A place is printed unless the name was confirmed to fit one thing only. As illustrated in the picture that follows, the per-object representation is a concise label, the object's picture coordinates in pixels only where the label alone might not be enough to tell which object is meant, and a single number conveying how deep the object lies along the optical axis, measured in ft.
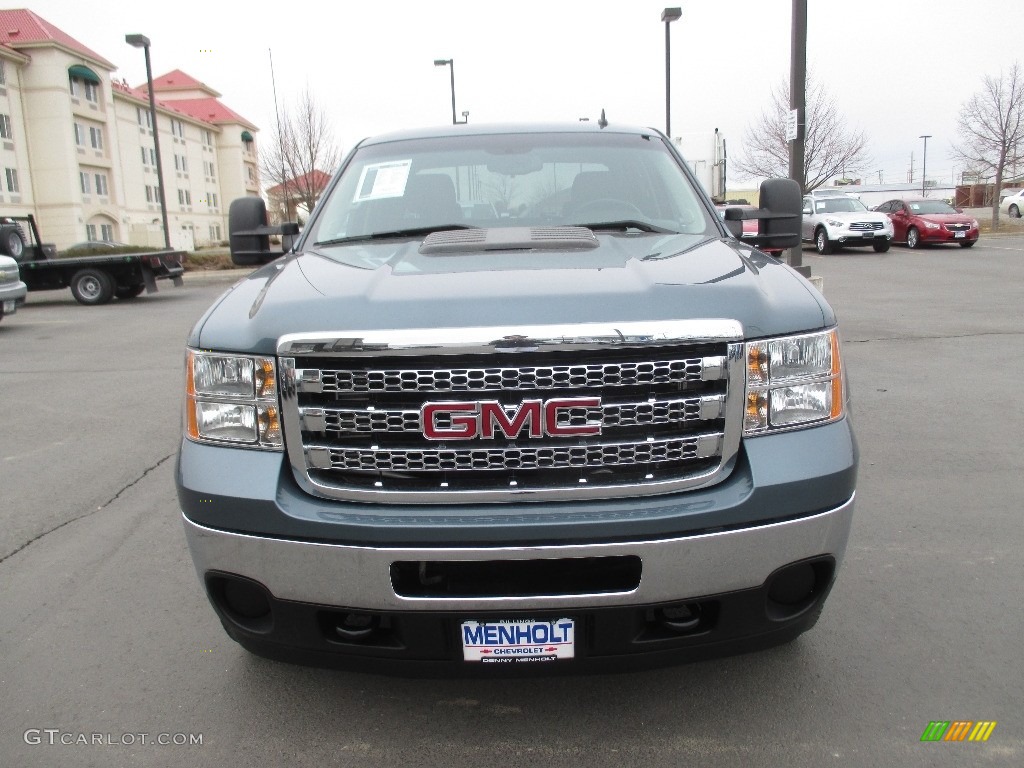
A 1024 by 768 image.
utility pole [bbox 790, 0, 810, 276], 36.11
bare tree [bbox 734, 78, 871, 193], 128.98
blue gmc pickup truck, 7.04
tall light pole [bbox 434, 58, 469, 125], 96.32
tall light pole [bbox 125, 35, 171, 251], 77.49
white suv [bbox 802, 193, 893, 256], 79.05
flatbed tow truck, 57.88
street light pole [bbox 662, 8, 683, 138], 76.95
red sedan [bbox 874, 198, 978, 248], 78.95
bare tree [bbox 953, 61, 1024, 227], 121.60
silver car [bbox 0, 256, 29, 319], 44.19
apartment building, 151.12
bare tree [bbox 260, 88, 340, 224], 113.39
